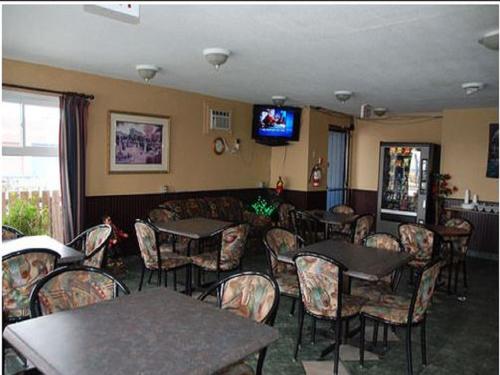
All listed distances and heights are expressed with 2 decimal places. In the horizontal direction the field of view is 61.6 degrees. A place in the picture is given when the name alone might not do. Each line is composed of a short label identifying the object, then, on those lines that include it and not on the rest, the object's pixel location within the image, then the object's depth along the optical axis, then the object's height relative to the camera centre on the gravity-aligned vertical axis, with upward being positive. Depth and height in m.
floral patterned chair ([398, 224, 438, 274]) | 4.39 -0.74
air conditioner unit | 6.62 +0.76
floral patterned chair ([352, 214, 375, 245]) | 4.88 -0.67
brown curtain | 4.86 +0.03
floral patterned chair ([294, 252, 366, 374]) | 2.83 -0.83
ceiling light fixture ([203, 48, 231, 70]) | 3.69 +1.00
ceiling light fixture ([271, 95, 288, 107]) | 6.36 +1.07
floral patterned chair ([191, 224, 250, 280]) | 4.05 -0.83
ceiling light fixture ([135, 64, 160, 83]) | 4.47 +1.03
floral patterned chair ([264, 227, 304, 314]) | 3.59 -0.72
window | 4.62 +0.24
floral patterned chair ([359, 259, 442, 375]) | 2.79 -0.97
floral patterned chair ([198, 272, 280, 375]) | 2.11 -0.69
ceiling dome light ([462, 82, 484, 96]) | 4.86 +1.02
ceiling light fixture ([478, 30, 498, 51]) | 2.95 +0.95
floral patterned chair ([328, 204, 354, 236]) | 6.24 -0.83
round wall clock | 6.77 +0.35
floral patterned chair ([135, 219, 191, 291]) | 4.02 -0.86
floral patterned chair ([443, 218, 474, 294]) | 4.65 -0.88
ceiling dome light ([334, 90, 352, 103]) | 5.70 +1.03
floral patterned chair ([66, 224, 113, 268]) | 3.42 -0.69
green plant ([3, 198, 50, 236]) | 4.49 -0.59
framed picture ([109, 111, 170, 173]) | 5.45 +0.30
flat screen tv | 7.22 +0.79
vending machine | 7.29 -0.20
